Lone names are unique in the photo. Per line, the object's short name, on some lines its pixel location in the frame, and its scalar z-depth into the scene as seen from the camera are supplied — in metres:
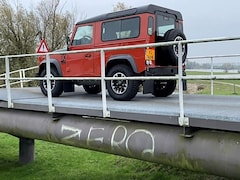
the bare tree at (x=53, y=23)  26.92
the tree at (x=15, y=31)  25.05
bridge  4.18
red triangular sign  13.05
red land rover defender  6.64
